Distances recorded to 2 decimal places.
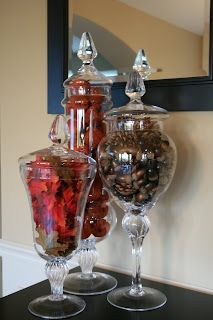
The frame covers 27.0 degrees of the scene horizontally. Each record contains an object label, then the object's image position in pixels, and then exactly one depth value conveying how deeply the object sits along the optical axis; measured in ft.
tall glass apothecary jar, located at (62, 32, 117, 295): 3.27
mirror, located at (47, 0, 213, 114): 3.29
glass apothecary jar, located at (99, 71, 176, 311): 2.86
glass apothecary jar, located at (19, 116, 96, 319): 2.80
